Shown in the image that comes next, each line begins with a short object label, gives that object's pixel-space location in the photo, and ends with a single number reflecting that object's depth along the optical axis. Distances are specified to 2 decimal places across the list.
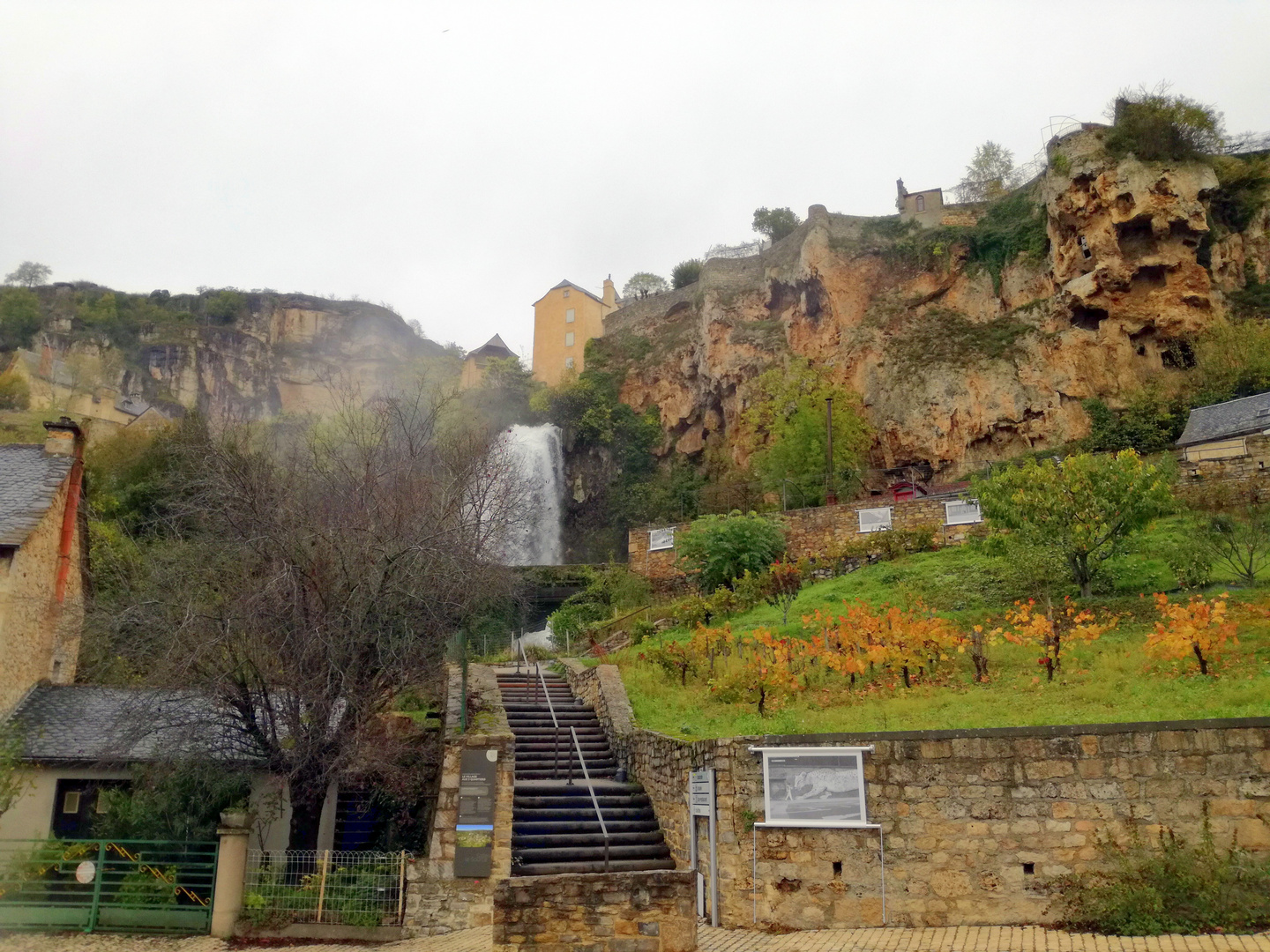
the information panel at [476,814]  11.27
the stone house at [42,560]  15.18
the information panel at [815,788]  9.40
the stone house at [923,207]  40.34
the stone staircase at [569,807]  11.59
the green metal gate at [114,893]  11.08
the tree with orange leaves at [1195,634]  11.38
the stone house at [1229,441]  22.05
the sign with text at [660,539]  28.95
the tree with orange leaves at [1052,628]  12.82
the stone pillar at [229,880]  10.95
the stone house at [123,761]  12.36
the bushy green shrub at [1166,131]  32.06
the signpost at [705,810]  9.94
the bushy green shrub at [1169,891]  7.85
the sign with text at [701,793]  10.19
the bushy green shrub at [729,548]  24.75
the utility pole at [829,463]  31.87
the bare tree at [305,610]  12.19
